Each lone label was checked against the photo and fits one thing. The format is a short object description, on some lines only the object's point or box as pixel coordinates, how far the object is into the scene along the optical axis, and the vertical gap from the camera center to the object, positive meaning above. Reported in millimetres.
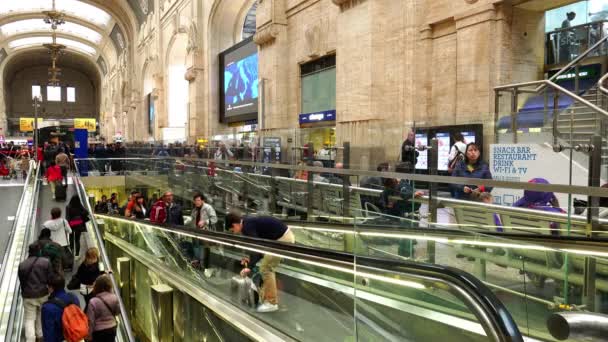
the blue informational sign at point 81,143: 21125 +213
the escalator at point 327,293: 1747 -823
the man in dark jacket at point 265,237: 3744 -808
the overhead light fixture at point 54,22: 31547 +8296
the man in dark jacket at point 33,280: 5656 -1482
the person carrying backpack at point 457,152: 5711 -64
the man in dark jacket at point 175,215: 8927 -1192
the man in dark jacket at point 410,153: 6219 -78
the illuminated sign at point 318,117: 14383 +905
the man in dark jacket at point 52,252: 6287 -1322
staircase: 4205 +188
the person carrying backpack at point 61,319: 5004 -1709
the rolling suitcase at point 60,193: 13664 -1213
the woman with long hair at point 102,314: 5211 -1722
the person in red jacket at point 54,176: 14266 -798
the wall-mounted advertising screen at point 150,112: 34966 +2531
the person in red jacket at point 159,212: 9586 -1220
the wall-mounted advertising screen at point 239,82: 20484 +2849
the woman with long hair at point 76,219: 9625 -1368
